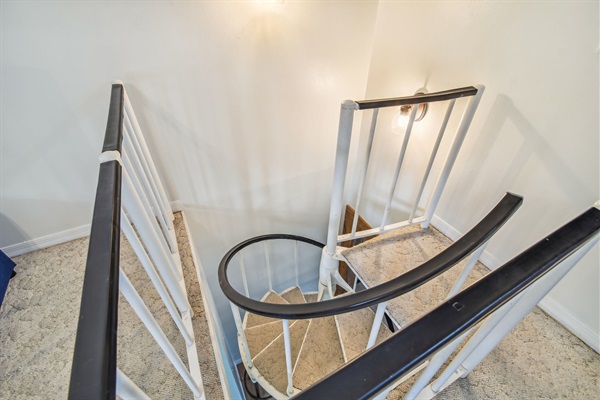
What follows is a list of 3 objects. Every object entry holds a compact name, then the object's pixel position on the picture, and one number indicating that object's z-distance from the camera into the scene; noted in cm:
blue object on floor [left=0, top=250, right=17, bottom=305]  130
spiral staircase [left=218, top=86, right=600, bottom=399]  41
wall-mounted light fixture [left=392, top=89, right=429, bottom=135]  173
